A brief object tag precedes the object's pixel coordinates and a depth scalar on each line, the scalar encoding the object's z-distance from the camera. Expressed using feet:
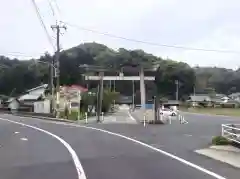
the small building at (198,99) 434.63
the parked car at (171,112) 232.37
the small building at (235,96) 480.89
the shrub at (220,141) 71.61
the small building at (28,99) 309.96
